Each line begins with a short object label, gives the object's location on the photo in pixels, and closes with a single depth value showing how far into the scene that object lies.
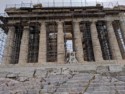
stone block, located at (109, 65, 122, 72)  18.29
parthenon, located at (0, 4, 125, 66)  36.22
